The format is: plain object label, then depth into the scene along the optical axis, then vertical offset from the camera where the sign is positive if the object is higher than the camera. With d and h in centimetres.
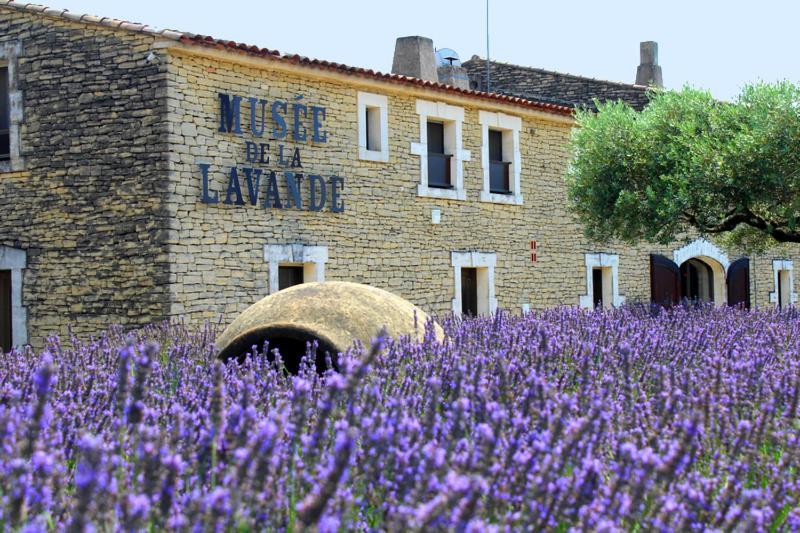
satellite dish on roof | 2216 +470
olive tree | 1560 +173
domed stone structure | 732 -29
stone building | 1286 +140
